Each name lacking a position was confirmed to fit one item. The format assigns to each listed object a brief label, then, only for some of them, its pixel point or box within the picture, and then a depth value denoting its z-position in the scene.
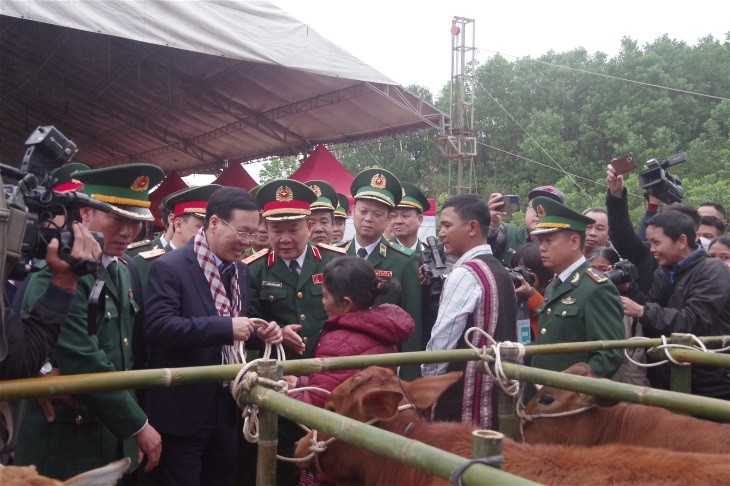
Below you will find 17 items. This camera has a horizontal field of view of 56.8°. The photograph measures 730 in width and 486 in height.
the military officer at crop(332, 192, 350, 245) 6.62
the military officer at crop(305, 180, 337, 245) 5.61
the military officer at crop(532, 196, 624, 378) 3.38
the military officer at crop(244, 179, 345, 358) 3.95
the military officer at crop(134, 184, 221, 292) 4.46
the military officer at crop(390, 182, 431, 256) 5.72
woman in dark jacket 2.95
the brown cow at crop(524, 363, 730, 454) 2.47
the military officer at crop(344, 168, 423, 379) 4.36
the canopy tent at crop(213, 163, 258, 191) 14.09
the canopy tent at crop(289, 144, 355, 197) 12.11
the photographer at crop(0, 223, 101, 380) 1.91
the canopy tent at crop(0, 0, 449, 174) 7.98
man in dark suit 2.89
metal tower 17.57
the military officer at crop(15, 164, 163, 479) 2.48
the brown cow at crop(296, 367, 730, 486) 1.73
